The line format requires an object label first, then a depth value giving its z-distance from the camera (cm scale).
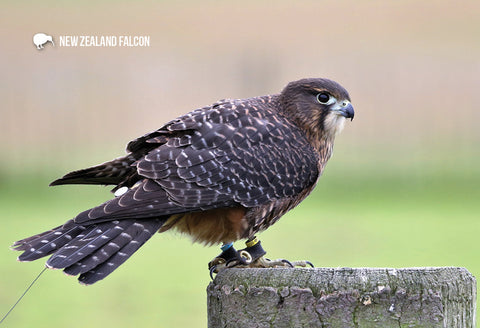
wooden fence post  627
